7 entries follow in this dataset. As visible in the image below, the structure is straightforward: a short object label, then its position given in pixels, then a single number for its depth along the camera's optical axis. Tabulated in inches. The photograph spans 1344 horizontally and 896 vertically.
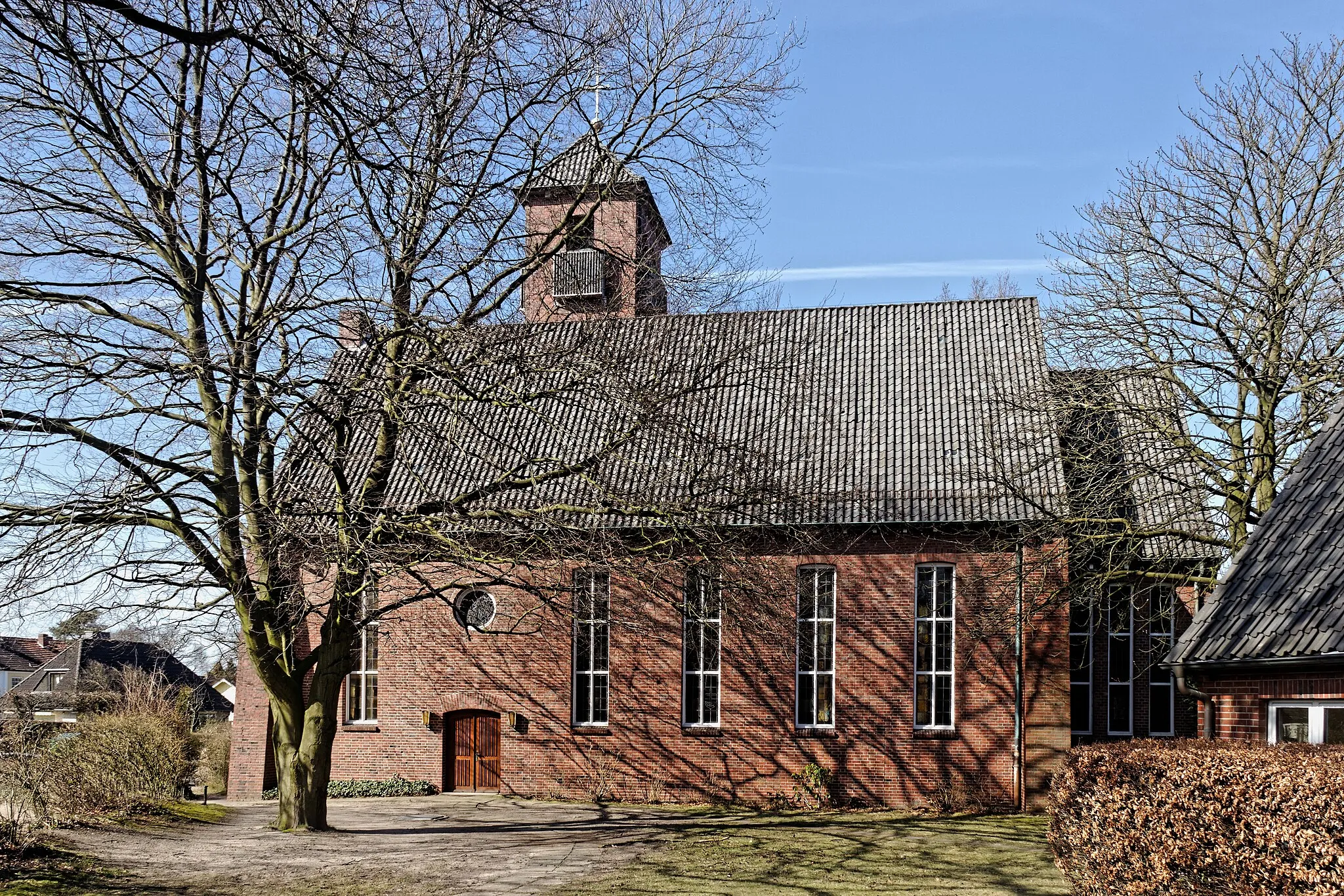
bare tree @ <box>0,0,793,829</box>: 502.9
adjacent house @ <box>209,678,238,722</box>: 2523.4
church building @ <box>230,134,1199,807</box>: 823.7
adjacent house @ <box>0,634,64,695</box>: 2613.2
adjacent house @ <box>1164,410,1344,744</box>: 363.6
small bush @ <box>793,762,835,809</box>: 842.2
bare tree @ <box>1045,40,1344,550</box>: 639.1
